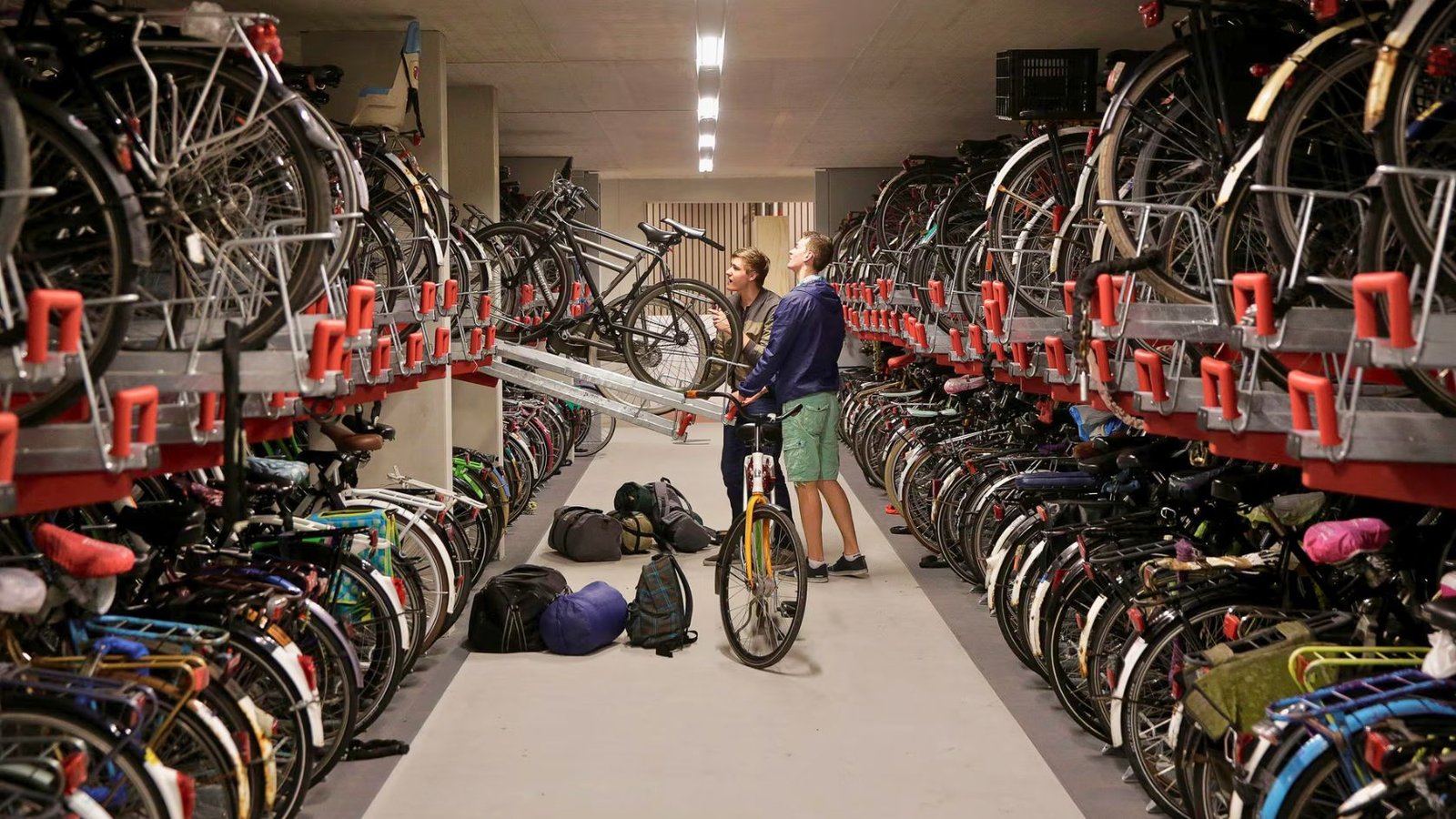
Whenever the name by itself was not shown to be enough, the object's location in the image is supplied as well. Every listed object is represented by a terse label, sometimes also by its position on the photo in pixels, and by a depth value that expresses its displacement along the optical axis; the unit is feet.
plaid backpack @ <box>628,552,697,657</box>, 19.19
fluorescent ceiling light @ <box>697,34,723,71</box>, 24.14
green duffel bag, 26.07
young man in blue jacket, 21.65
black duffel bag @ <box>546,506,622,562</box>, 25.40
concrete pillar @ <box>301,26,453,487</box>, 21.77
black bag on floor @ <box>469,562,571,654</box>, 19.08
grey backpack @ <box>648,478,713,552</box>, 26.35
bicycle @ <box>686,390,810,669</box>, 17.90
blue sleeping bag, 18.85
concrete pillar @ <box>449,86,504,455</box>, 27.76
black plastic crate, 21.31
